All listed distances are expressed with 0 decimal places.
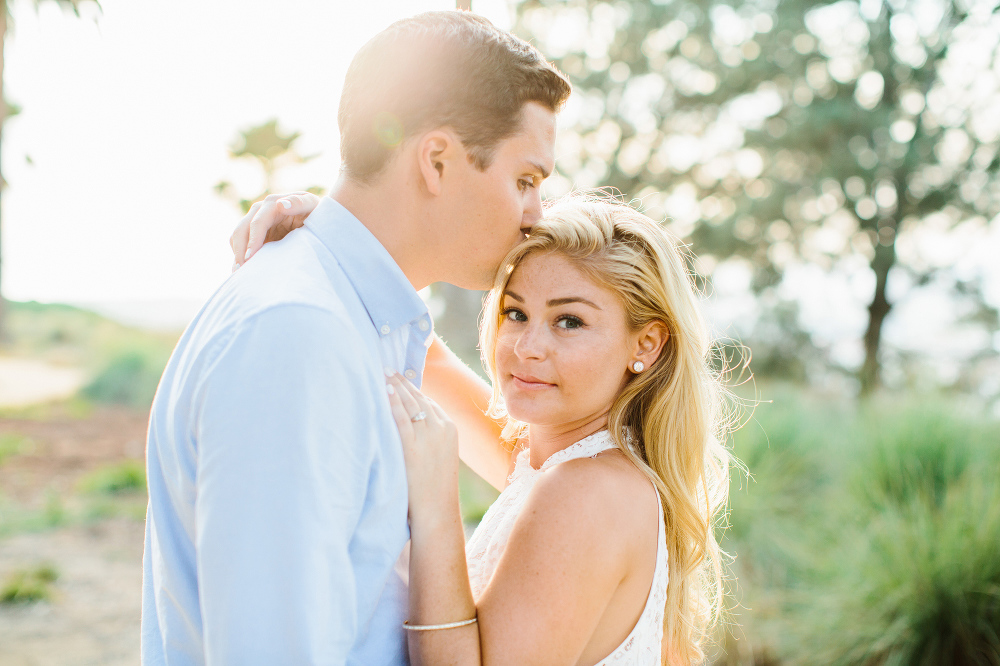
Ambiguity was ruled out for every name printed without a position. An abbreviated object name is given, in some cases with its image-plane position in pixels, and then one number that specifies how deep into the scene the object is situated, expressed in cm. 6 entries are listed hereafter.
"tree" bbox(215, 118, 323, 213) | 696
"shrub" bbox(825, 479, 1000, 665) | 426
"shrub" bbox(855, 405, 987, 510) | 559
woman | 165
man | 121
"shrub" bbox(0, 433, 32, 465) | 1001
